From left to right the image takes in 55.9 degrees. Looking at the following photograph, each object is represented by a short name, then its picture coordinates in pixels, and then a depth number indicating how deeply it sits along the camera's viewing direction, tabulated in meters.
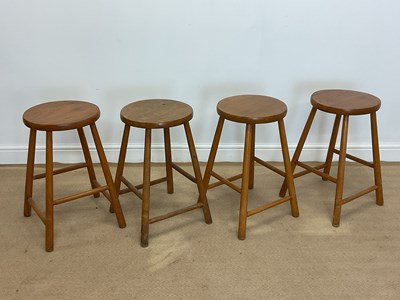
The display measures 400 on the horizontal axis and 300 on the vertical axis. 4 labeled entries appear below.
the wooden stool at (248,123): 1.70
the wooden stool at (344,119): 1.80
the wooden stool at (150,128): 1.64
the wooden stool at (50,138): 1.60
